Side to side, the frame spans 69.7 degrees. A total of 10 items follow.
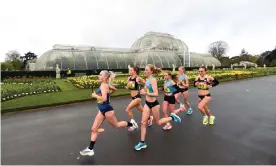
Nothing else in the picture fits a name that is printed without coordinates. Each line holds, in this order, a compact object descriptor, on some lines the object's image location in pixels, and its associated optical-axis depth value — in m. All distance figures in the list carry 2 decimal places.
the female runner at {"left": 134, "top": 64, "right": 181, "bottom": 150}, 4.73
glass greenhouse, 34.91
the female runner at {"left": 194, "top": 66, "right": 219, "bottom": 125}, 6.67
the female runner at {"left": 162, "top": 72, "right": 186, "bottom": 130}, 6.08
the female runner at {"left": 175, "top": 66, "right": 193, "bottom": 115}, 7.80
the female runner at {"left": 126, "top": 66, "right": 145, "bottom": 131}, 6.07
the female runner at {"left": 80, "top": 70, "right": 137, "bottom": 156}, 4.41
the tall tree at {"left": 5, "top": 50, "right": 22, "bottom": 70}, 69.44
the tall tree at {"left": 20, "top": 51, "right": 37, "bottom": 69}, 78.81
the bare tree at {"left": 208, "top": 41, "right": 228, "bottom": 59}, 83.84
